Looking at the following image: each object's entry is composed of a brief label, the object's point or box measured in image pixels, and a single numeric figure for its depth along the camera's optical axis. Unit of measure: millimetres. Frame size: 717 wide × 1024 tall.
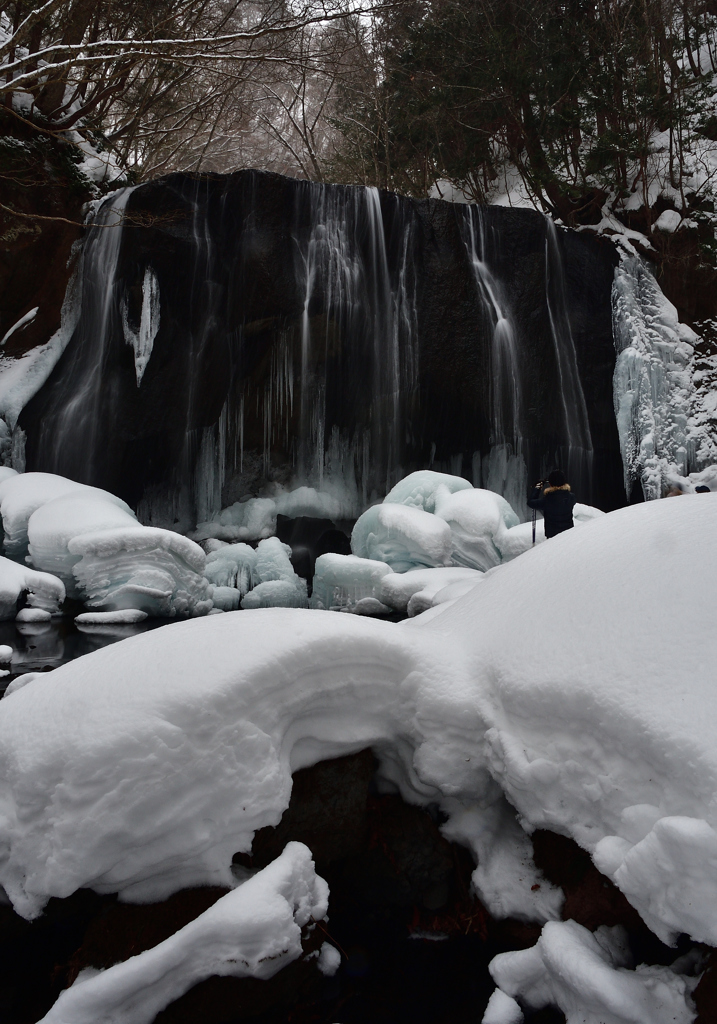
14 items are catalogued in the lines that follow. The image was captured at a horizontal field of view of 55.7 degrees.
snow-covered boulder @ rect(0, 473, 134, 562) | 8414
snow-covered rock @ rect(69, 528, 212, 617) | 7215
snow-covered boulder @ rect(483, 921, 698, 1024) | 1907
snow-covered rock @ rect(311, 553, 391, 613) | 7938
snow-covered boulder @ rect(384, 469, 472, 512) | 9250
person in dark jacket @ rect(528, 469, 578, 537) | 6801
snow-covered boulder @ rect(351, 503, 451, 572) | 8070
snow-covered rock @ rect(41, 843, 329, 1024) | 1988
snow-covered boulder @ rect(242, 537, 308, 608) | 8359
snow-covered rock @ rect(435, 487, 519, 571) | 8328
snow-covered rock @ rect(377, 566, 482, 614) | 7520
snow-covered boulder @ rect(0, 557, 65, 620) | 7234
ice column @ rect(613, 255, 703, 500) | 12055
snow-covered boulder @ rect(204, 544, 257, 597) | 8750
